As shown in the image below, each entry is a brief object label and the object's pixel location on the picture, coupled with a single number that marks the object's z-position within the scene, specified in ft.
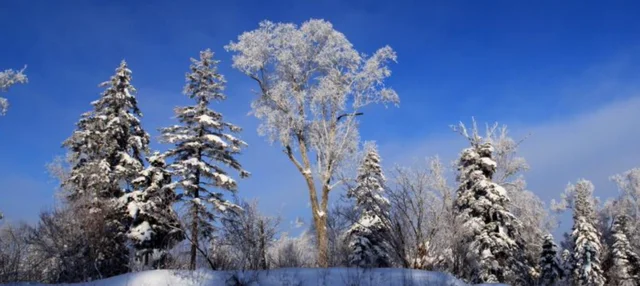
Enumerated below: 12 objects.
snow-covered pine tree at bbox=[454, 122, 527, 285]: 69.97
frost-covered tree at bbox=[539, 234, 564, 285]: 104.66
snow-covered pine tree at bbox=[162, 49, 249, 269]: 72.79
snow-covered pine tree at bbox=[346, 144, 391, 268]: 81.22
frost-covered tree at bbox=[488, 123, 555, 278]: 81.30
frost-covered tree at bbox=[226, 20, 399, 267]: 60.59
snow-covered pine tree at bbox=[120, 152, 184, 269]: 72.59
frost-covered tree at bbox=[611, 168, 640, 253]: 142.31
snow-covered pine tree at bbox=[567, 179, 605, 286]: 105.91
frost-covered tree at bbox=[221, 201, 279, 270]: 30.99
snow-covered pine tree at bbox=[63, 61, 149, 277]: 68.03
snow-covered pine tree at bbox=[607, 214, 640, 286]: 107.76
